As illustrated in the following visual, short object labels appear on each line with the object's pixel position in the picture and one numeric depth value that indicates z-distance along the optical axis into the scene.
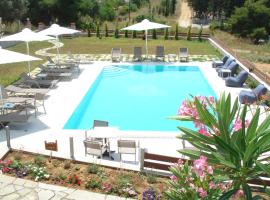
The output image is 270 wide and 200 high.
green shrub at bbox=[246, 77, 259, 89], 15.41
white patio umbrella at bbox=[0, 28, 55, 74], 15.06
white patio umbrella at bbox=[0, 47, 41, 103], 11.16
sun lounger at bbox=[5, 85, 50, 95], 13.00
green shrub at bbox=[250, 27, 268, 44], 36.22
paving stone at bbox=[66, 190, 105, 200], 6.89
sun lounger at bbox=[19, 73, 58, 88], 14.70
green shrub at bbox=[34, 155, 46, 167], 8.24
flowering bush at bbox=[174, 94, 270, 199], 4.23
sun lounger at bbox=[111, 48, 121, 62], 21.14
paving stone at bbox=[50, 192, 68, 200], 6.86
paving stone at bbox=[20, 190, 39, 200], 6.84
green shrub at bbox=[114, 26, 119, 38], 29.92
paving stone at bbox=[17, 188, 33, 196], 7.00
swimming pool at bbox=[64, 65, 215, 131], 12.86
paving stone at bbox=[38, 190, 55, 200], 6.89
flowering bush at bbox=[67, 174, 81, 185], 7.44
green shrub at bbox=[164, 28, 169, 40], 29.27
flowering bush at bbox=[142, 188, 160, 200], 6.66
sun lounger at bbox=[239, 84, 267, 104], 12.99
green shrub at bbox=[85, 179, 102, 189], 7.31
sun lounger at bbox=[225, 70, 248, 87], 15.38
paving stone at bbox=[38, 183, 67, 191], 7.21
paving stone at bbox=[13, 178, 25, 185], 7.38
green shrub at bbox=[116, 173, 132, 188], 7.25
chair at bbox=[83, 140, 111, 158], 8.59
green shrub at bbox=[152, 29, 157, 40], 29.52
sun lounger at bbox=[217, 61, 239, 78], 16.88
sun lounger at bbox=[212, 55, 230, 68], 18.95
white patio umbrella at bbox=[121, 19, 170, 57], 20.78
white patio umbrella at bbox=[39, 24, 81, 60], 18.22
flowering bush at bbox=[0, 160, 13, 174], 7.89
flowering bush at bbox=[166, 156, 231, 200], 4.23
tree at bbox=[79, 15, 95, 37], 32.35
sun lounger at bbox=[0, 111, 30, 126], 10.86
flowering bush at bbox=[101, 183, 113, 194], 7.14
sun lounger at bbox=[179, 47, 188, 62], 21.17
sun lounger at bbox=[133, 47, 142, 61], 21.45
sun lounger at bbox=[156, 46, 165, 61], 21.31
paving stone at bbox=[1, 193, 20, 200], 6.80
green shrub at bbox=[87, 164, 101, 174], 7.91
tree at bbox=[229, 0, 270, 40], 37.49
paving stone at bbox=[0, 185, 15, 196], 6.98
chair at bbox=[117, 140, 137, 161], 8.63
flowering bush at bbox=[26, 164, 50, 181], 7.63
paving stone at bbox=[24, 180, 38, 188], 7.30
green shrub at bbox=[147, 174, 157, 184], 7.55
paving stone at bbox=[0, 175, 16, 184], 7.44
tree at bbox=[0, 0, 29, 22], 33.62
